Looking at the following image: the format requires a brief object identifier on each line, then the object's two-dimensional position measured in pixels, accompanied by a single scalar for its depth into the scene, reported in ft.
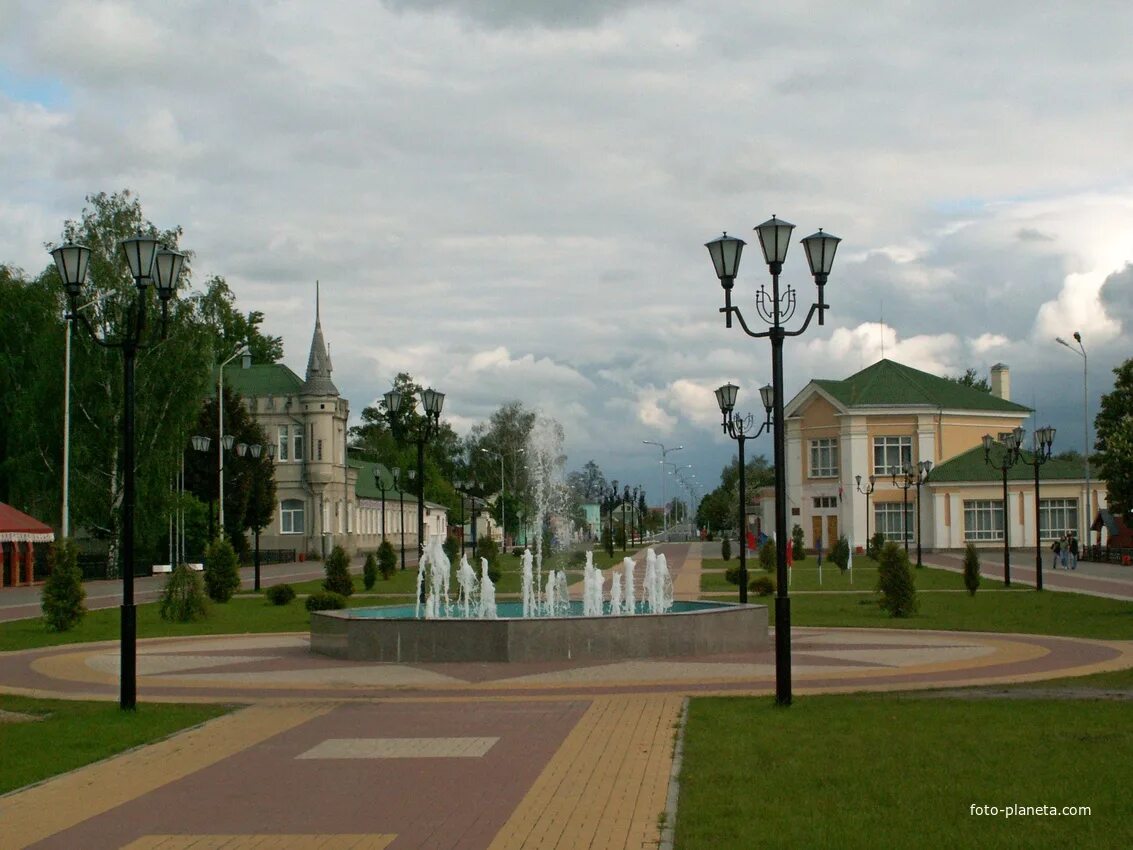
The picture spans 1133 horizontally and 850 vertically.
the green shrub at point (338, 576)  107.04
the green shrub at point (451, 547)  182.39
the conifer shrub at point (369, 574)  133.69
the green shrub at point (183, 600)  89.35
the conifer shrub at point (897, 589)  84.58
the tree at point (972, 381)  414.72
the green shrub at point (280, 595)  105.70
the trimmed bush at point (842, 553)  158.76
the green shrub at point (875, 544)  192.50
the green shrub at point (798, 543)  201.26
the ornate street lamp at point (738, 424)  86.28
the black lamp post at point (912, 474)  188.65
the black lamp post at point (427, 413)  94.53
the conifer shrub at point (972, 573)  109.29
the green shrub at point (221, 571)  108.27
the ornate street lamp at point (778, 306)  42.57
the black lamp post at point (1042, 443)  125.80
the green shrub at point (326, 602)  82.84
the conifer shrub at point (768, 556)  143.74
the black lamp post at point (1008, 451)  128.32
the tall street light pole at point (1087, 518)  226.99
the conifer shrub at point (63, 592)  80.07
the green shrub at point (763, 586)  103.96
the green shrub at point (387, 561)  158.40
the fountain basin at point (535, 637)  58.08
